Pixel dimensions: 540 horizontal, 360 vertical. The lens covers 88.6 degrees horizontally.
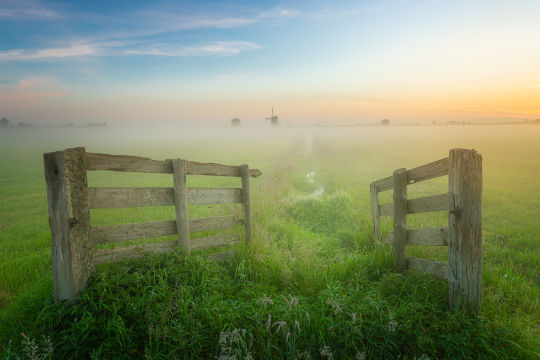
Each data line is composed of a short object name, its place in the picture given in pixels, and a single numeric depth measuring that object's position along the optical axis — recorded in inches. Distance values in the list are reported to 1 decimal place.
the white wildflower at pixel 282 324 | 124.5
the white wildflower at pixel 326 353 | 119.0
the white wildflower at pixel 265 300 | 143.5
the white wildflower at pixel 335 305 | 139.2
